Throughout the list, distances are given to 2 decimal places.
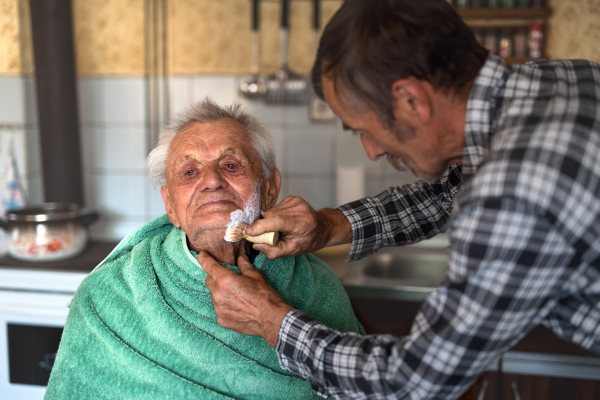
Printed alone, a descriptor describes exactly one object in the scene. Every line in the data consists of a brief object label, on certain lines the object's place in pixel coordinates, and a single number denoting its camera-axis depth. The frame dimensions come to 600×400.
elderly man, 1.17
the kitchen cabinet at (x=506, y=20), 2.37
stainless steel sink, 2.42
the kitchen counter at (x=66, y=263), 2.12
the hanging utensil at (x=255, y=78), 2.51
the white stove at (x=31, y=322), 2.07
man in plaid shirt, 0.74
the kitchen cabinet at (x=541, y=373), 1.76
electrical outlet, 2.57
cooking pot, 2.14
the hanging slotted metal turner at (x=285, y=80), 2.48
